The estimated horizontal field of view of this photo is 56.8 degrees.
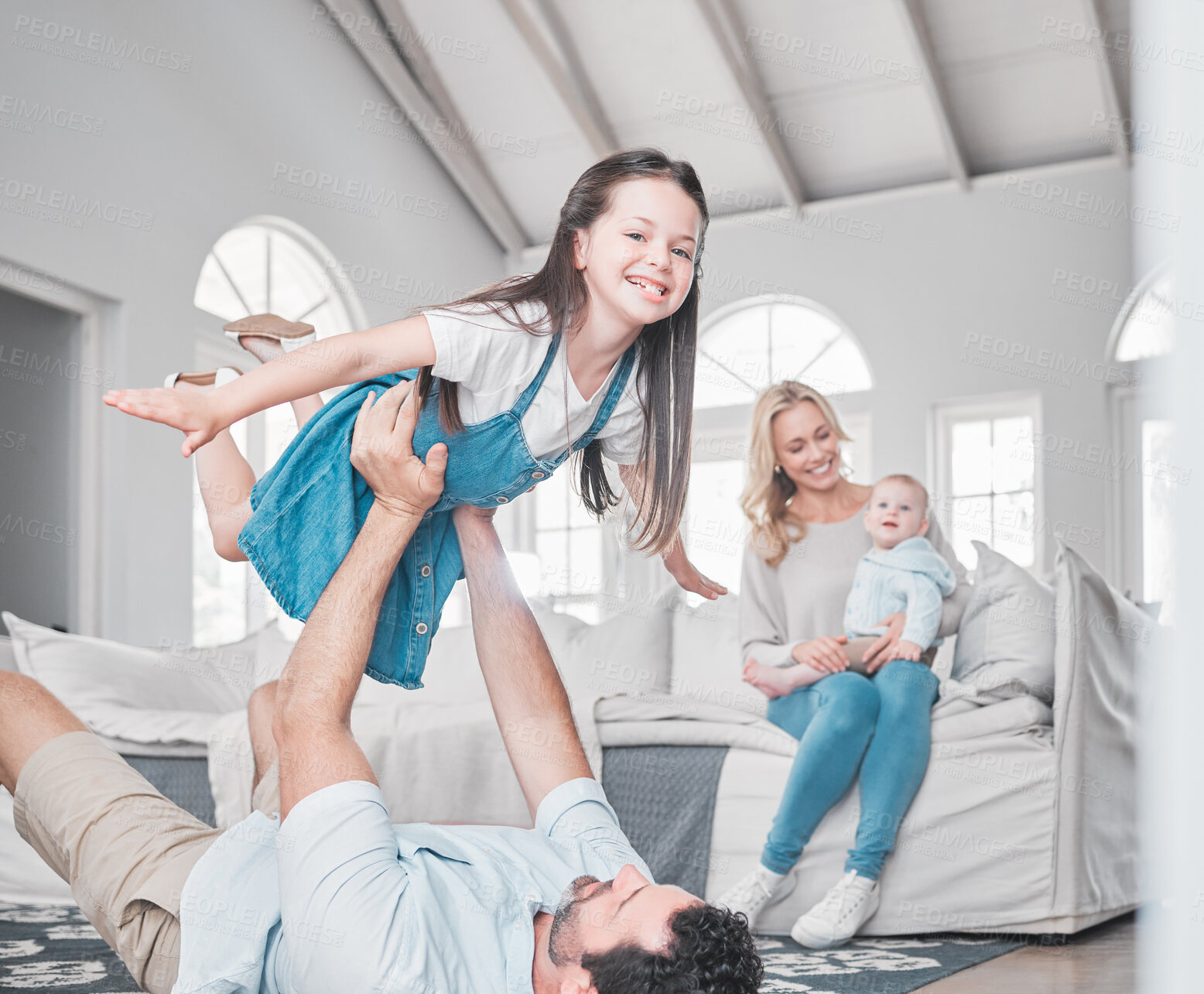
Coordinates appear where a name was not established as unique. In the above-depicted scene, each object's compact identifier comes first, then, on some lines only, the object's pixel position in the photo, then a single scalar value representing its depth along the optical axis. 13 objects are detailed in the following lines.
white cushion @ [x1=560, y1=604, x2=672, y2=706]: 3.22
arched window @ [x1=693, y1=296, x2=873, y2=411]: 5.70
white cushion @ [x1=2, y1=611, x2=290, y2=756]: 2.70
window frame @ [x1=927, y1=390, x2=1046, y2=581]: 5.20
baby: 2.34
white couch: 2.15
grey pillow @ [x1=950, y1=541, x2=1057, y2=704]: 2.31
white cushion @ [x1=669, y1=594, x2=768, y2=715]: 3.14
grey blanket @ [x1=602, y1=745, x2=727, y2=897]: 2.34
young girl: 1.19
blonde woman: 2.14
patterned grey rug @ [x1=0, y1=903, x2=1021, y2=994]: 1.67
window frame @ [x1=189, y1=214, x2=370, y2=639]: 4.39
